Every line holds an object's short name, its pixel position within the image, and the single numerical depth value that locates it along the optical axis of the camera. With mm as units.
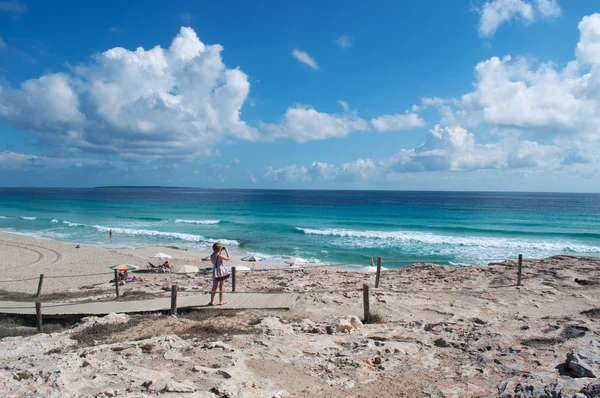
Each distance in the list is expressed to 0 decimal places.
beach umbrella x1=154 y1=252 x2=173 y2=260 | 22991
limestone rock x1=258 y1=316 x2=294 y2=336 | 8516
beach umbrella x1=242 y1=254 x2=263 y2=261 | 22269
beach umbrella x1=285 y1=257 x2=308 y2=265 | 23866
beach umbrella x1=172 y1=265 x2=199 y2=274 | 19125
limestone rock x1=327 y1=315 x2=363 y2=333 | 8648
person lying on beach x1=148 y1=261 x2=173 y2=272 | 19922
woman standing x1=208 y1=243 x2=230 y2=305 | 10859
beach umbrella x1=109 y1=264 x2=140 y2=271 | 17244
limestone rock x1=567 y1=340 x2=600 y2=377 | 5641
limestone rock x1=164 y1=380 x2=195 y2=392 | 5492
